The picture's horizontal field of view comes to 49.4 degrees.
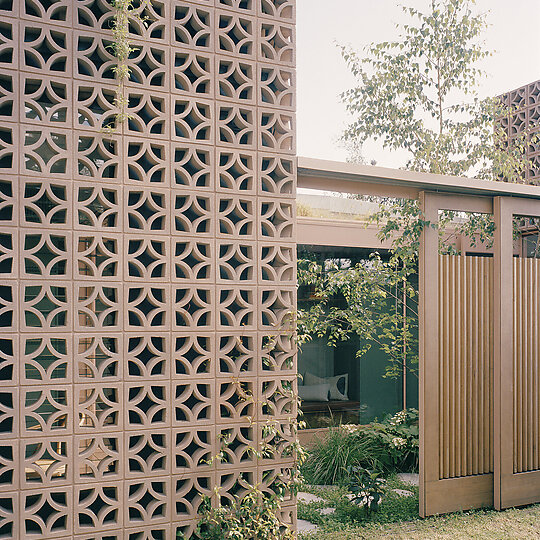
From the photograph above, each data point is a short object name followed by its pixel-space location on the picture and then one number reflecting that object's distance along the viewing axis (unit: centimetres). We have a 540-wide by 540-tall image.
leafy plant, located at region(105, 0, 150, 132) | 310
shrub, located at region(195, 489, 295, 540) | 325
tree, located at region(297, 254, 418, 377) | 583
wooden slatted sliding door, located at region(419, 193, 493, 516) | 445
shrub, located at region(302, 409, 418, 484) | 561
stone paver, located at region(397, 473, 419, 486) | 559
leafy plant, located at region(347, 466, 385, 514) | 450
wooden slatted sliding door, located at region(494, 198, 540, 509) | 473
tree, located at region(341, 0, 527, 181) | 660
